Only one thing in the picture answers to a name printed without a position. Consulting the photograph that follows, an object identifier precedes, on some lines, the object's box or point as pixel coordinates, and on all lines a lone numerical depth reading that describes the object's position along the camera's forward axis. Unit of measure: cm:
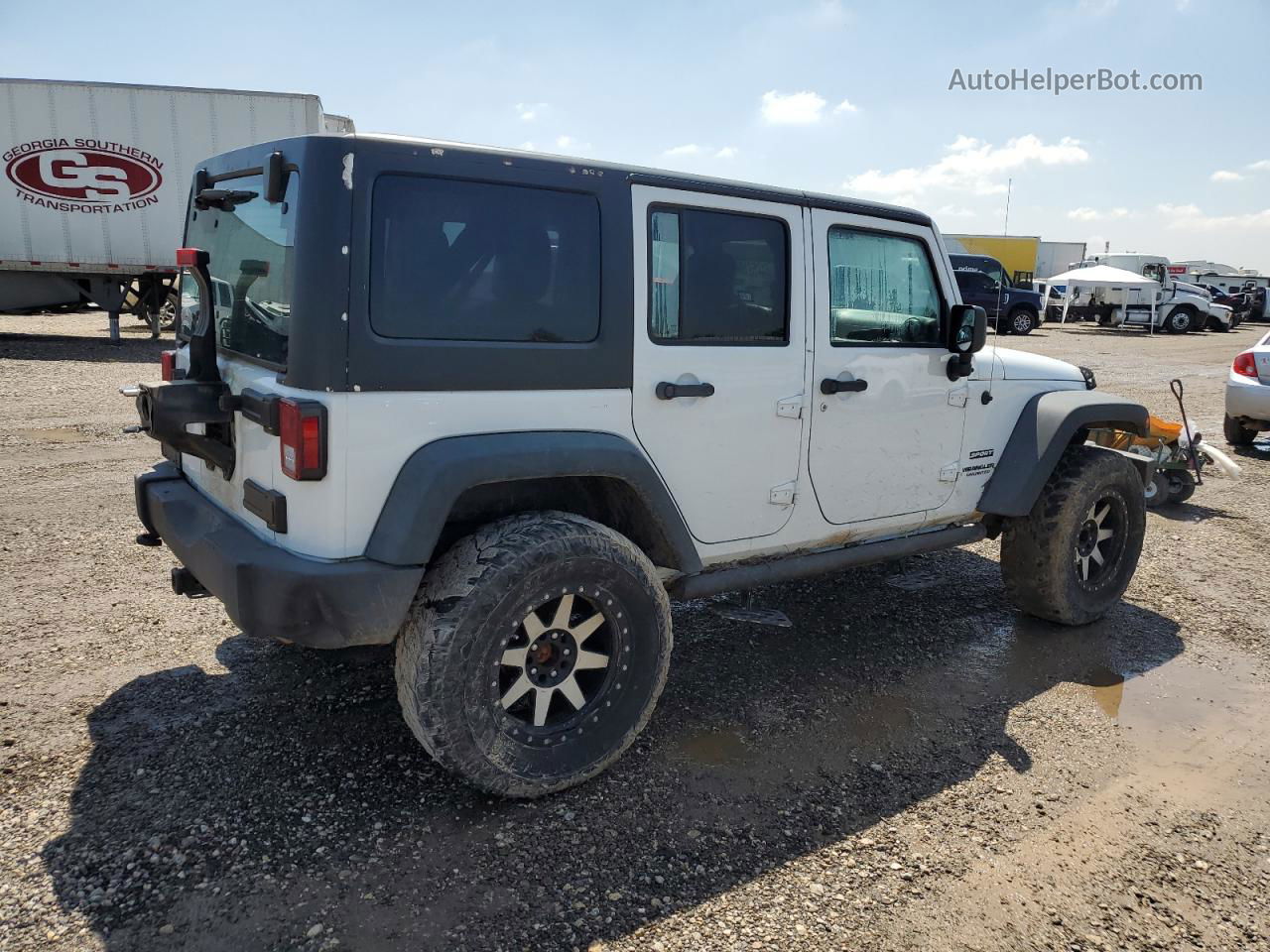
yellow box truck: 3578
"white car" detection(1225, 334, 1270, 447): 912
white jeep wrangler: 262
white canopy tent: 2889
